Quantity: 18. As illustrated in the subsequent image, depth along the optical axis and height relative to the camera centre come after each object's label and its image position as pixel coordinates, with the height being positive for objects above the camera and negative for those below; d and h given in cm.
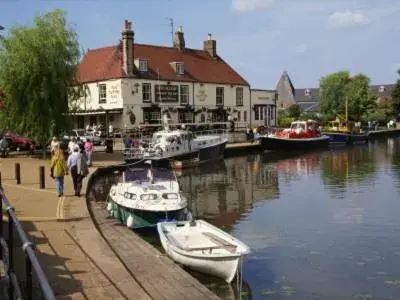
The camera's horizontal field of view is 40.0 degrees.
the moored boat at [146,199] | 1717 -250
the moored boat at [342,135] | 6825 -211
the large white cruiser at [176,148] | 3769 -194
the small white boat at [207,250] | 1190 -291
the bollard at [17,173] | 2384 -208
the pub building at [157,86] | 5241 +376
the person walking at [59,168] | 1937 -155
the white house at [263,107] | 6781 +171
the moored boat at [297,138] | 5614 -201
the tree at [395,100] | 9856 +311
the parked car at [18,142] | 4128 -125
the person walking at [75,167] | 2041 -161
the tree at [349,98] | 9181 +351
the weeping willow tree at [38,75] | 3484 +318
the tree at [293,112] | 8707 +124
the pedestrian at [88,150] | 3291 -156
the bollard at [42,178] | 2217 -216
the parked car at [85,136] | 4111 -99
